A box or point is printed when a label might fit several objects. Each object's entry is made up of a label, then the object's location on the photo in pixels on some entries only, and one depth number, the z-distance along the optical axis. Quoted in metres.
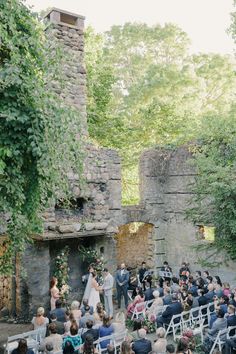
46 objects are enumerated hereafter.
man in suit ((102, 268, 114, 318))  11.36
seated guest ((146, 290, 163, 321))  9.84
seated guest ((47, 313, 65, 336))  7.80
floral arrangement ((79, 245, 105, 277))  12.14
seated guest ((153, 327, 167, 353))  6.93
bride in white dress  11.34
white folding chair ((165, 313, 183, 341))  9.02
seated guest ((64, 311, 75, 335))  7.99
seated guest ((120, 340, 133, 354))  6.43
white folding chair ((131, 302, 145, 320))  10.38
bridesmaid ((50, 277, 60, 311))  10.61
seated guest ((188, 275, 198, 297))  10.62
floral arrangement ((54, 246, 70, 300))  11.42
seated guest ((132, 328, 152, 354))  6.98
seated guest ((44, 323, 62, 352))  7.12
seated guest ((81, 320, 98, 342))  7.56
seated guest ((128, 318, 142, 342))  7.74
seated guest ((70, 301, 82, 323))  8.61
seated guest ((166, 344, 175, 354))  6.34
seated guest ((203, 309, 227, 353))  8.22
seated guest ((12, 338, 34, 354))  6.51
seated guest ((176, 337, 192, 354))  6.33
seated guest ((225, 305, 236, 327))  8.17
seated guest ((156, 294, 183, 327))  9.33
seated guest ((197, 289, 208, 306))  9.92
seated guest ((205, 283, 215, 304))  10.05
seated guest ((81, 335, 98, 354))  6.52
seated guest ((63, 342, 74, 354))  6.86
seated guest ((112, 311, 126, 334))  8.13
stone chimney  12.47
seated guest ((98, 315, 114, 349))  7.84
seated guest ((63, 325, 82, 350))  7.26
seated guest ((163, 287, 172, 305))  10.07
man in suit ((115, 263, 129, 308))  12.26
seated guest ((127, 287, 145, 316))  10.52
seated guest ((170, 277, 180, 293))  11.13
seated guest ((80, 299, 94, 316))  8.74
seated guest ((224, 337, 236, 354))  7.94
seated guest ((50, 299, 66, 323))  8.66
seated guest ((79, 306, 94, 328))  8.27
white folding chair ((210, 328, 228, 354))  7.98
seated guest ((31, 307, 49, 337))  8.58
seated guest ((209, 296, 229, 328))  8.71
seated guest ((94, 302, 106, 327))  8.50
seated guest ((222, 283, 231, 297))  10.27
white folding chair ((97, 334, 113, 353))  7.60
